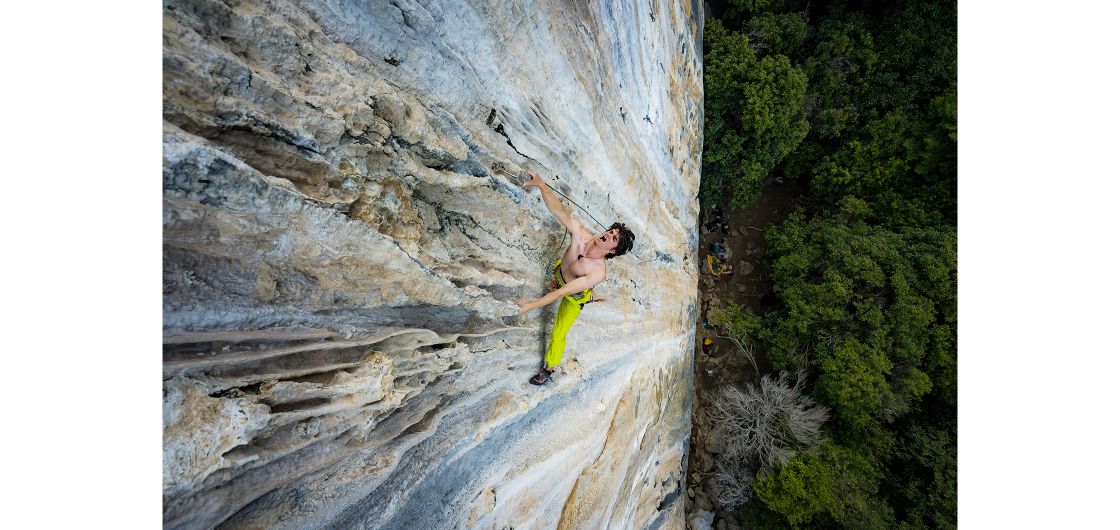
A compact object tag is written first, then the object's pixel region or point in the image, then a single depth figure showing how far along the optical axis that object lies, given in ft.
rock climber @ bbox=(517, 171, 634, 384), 12.30
